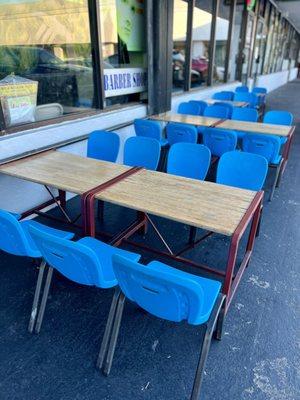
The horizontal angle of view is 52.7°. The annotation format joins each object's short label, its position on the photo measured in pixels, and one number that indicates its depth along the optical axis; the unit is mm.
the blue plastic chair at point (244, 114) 4355
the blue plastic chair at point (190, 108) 4773
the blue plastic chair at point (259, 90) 6902
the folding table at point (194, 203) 1546
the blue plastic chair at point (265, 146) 3129
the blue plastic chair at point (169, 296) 1064
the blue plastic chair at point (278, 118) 4134
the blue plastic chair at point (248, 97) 5990
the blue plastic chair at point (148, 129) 3363
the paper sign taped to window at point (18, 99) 2559
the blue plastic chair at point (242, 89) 6832
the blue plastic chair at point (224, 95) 6184
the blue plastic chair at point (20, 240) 1453
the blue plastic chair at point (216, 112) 4531
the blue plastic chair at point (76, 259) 1256
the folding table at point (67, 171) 1974
